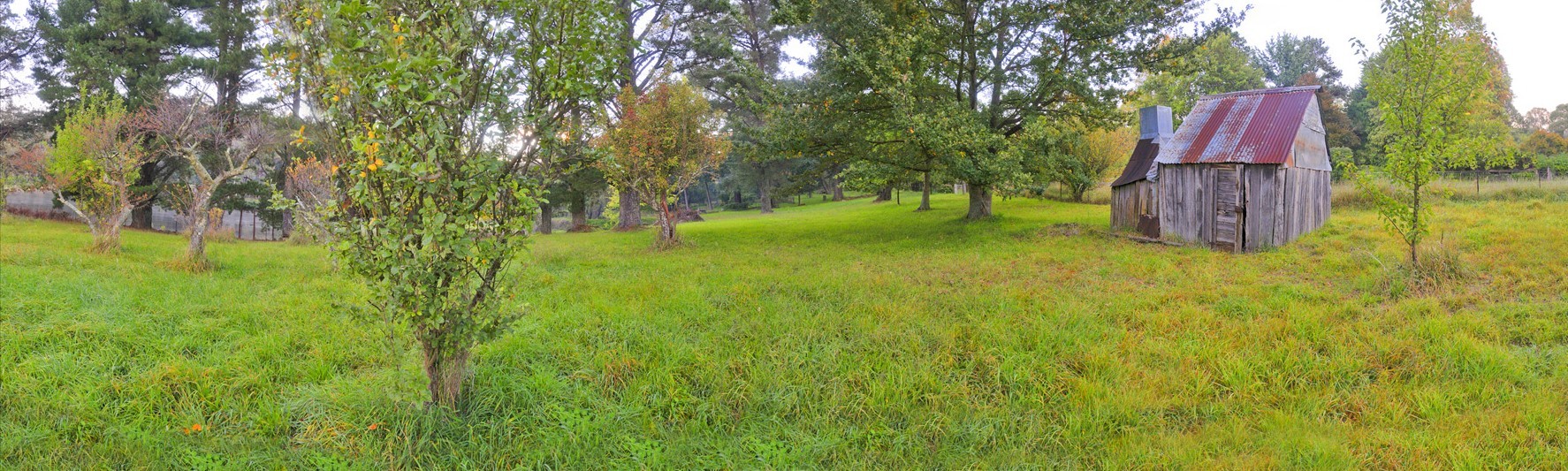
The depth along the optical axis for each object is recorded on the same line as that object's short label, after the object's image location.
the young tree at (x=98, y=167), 12.45
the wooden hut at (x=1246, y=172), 11.73
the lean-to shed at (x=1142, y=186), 14.55
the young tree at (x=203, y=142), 10.14
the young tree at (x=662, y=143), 14.84
